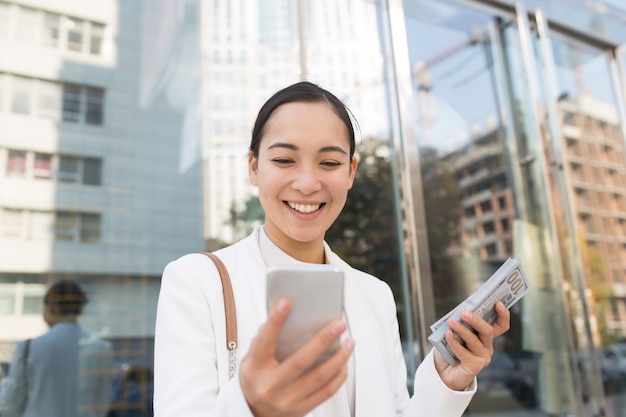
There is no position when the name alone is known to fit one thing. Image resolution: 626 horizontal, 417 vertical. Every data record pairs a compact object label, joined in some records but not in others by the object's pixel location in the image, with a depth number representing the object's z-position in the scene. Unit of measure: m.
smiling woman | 1.00
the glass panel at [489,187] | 4.09
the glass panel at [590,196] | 4.24
